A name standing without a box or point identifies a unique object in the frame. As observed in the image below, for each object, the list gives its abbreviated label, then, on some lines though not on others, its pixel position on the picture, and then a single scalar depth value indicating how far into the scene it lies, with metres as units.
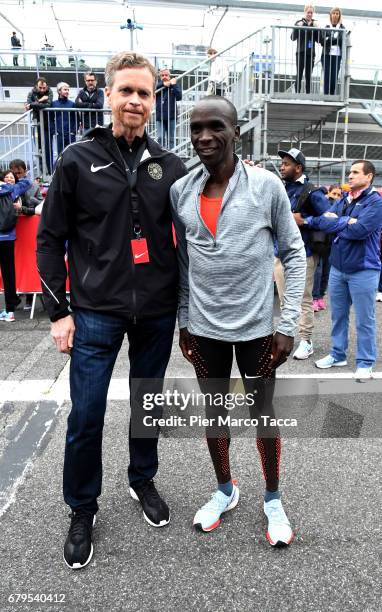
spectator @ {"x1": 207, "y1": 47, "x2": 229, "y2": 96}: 9.38
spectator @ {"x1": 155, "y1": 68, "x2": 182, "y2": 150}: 9.18
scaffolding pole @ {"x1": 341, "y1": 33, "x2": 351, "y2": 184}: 9.22
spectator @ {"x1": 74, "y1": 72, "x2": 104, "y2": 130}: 9.41
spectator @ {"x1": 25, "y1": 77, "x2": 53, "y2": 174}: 9.39
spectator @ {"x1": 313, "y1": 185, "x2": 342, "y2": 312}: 7.22
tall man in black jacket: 2.10
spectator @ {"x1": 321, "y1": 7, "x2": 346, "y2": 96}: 9.03
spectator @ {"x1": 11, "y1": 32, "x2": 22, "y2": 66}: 16.61
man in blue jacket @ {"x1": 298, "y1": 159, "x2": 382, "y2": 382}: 4.34
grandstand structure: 9.11
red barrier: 6.90
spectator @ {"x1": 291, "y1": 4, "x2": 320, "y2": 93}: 9.07
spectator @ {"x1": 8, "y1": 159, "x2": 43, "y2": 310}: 6.72
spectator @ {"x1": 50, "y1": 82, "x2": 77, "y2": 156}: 9.35
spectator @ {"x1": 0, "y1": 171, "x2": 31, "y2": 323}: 6.43
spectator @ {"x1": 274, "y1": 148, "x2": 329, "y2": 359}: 4.80
